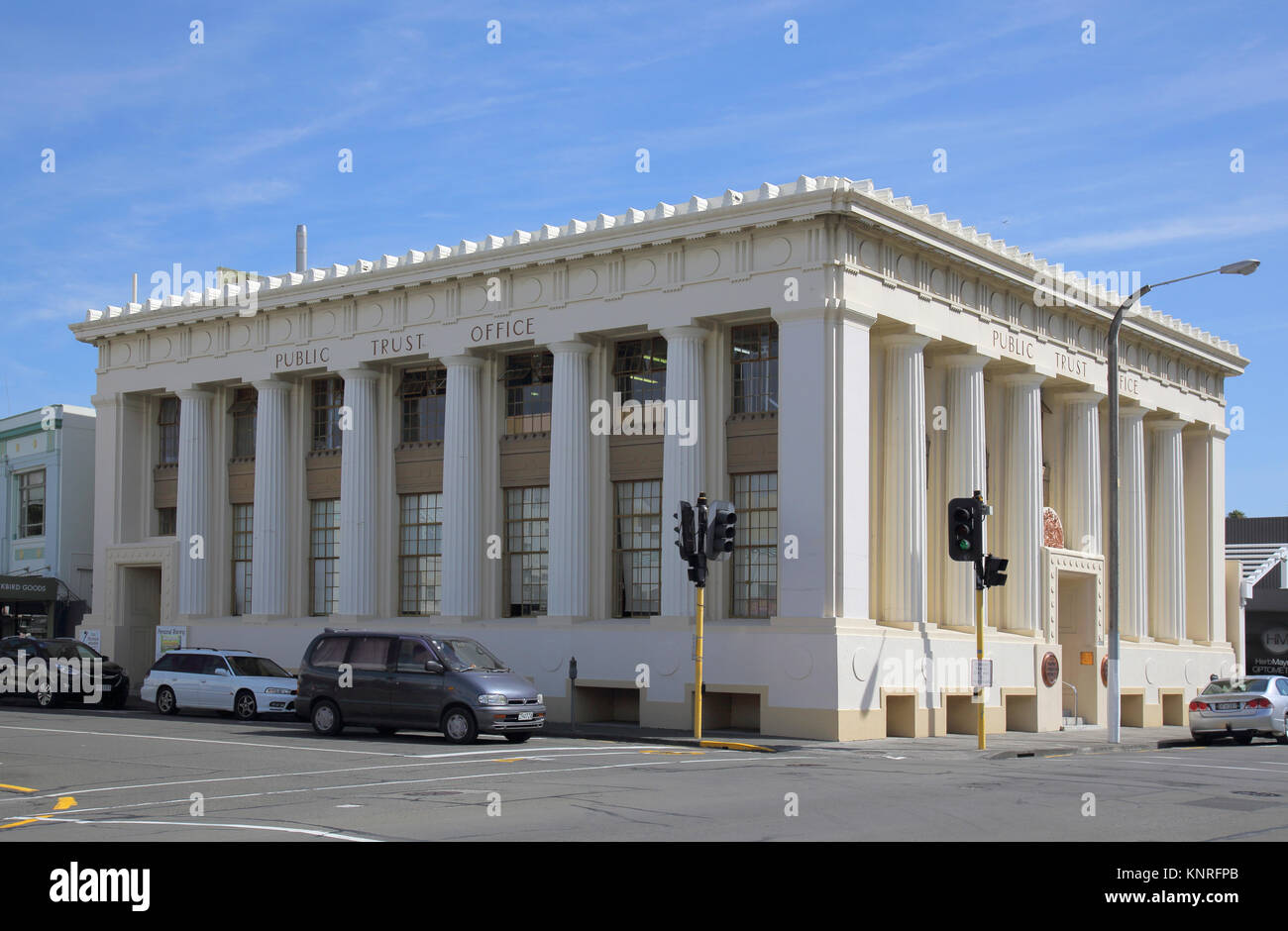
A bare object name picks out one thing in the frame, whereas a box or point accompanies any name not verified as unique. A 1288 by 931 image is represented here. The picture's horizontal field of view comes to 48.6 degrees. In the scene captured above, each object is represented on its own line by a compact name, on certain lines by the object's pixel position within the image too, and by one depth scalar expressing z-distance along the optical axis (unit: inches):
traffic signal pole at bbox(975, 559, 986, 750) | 922.7
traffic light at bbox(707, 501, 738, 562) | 946.1
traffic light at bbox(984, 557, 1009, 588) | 957.2
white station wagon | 1138.0
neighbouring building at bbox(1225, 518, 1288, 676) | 2037.4
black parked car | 1237.1
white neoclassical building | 1038.4
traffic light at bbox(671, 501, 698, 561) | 947.3
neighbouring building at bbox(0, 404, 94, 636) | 1637.6
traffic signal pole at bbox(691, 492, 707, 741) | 943.7
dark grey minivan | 887.7
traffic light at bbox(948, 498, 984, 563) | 935.0
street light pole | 1043.9
